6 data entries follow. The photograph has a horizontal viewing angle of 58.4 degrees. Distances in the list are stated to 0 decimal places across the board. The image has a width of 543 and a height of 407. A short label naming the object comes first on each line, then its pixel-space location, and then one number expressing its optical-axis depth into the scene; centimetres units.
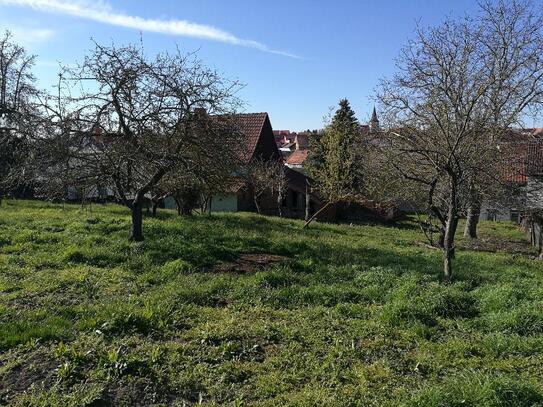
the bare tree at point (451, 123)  907
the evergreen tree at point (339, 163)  2177
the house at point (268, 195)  3033
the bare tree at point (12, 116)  1148
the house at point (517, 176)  1598
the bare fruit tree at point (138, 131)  1058
